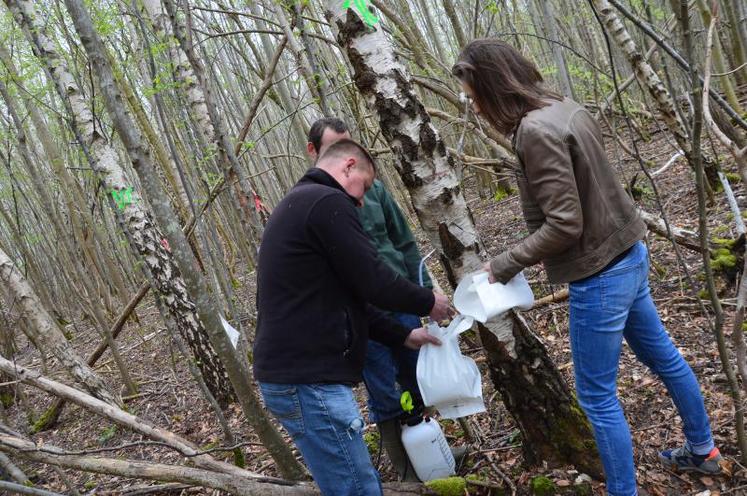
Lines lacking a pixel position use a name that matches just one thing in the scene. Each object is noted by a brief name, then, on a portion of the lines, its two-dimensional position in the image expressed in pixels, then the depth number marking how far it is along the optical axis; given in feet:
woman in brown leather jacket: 5.41
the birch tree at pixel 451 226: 7.26
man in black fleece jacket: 5.94
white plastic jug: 8.19
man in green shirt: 8.81
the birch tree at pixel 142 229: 15.10
